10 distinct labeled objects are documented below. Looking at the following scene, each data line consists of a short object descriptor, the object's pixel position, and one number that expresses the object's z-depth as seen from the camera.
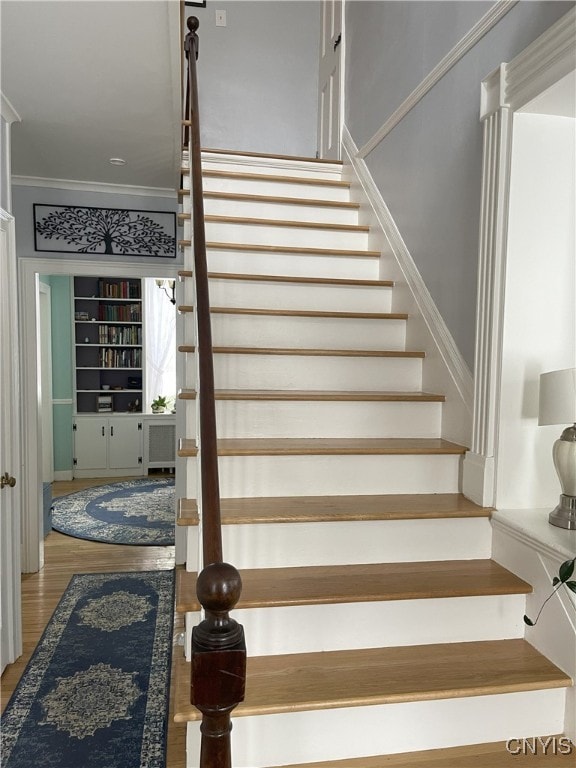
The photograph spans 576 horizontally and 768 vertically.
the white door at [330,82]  4.03
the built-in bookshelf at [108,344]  7.14
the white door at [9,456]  3.04
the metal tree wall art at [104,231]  4.45
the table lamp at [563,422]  1.62
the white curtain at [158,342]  7.42
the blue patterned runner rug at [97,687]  2.32
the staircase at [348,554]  1.51
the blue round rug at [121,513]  4.92
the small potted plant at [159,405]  7.35
